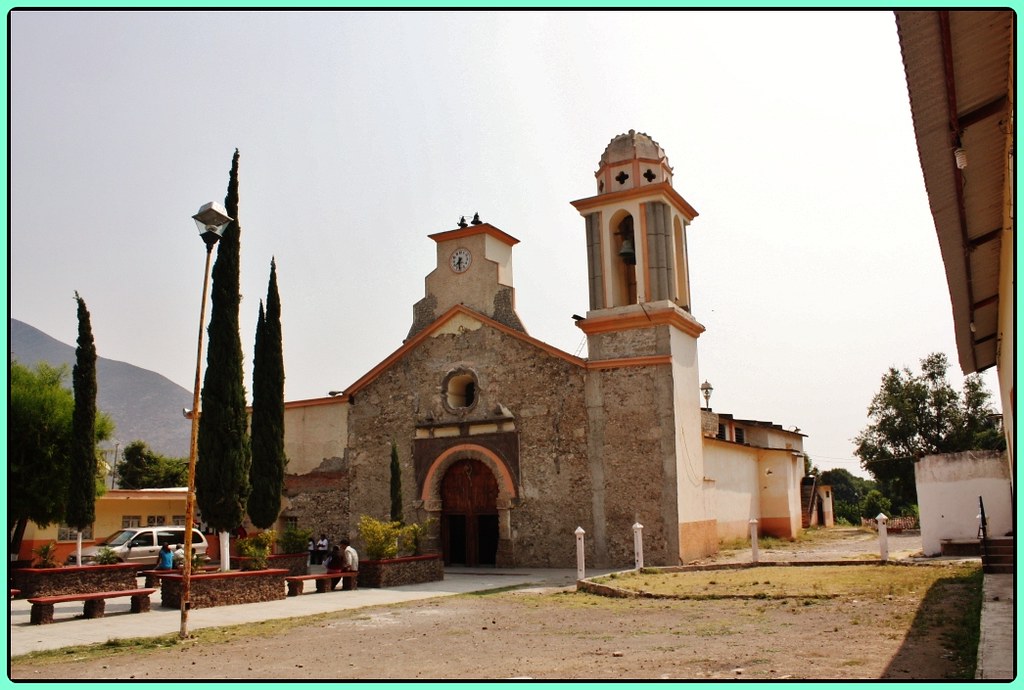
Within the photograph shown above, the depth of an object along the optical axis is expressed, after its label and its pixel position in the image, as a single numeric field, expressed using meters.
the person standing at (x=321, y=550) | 27.04
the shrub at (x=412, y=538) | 20.75
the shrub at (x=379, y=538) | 19.94
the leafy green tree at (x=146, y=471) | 54.76
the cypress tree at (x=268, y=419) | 20.62
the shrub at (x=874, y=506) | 46.97
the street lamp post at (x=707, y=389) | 37.88
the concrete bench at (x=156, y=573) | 16.98
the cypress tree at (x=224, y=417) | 17.27
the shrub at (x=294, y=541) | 22.36
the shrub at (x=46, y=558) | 18.42
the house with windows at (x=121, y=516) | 27.92
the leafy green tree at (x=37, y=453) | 21.61
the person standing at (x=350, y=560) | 20.12
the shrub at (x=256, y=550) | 17.41
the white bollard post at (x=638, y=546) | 20.73
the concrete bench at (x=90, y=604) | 13.78
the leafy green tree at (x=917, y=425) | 48.18
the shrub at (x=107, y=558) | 19.05
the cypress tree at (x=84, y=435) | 19.44
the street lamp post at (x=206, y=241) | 12.29
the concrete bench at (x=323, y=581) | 18.08
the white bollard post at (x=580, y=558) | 19.61
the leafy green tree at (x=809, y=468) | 59.68
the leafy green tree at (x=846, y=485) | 80.44
